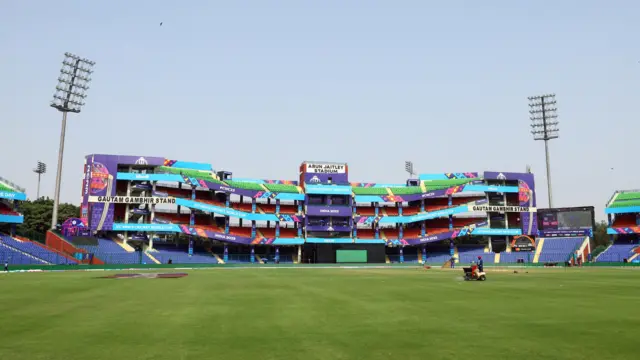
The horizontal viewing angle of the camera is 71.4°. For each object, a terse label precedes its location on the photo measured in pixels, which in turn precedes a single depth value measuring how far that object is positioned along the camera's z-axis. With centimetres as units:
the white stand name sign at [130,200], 7944
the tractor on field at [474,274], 3198
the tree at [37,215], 9675
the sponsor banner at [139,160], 8209
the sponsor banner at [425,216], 9238
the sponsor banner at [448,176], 9908
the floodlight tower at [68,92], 7994
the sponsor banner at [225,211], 8250
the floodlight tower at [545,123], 10344
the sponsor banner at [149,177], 8106
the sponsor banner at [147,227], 7856
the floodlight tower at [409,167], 13158
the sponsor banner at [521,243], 7781
